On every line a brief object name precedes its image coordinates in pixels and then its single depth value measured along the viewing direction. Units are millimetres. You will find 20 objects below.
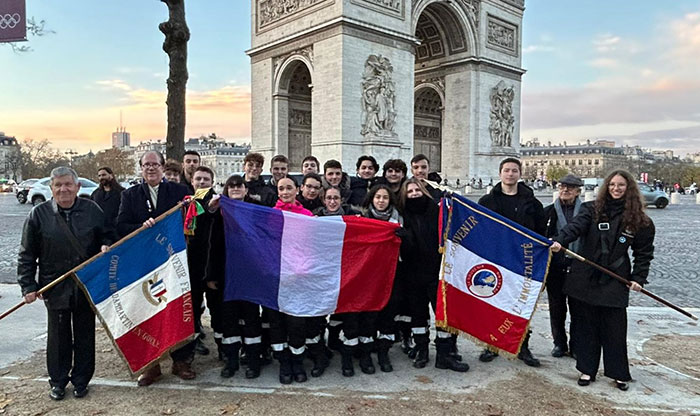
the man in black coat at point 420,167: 5258
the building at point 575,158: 103312
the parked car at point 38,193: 22766
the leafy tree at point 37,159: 63875
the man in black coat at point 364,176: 6000
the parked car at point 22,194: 26781
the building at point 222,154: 92875
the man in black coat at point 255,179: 5438
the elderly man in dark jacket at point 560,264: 4824
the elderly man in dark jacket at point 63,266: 3801
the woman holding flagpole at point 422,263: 4539
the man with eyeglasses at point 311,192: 5098
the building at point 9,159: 65000
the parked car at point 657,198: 25266
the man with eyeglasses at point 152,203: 4340
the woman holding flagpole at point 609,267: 4074
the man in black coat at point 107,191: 5535
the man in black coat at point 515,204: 4742
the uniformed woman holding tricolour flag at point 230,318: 4387
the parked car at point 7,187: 48712
